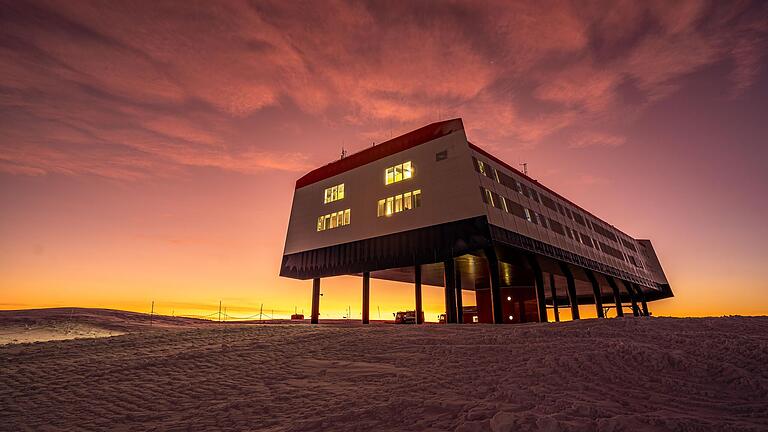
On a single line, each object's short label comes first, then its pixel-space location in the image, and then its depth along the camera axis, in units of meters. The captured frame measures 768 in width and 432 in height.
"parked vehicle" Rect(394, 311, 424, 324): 41.84
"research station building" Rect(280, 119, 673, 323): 28.38
